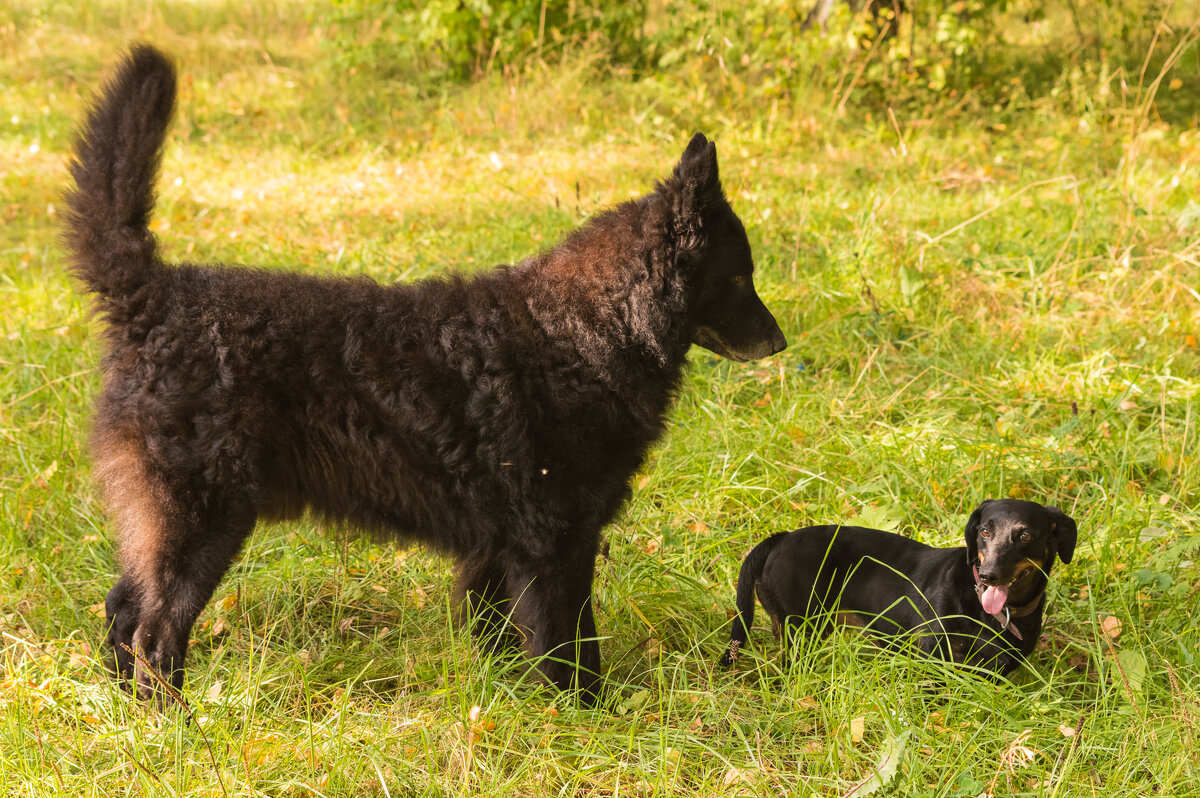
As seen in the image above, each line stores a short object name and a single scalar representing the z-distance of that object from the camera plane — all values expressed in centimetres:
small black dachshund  525
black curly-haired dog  490
